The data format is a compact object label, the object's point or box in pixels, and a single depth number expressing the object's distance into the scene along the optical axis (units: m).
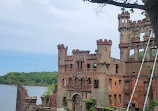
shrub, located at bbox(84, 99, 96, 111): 34.72
